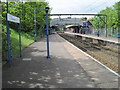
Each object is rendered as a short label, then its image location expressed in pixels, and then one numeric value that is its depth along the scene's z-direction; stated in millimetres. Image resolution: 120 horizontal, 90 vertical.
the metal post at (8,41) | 8328
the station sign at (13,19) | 8380
